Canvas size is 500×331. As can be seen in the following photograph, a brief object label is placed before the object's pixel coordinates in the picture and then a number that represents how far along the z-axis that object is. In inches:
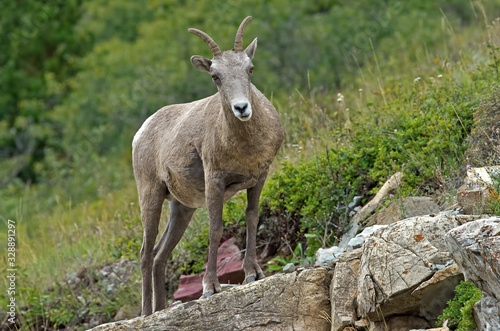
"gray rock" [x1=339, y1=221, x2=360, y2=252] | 463.9
